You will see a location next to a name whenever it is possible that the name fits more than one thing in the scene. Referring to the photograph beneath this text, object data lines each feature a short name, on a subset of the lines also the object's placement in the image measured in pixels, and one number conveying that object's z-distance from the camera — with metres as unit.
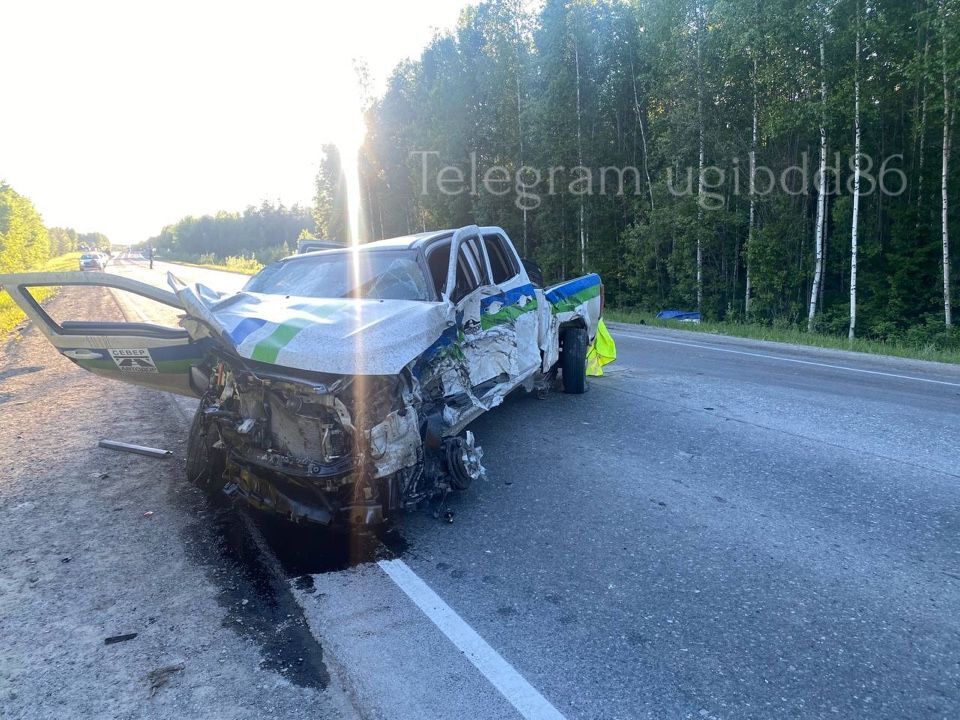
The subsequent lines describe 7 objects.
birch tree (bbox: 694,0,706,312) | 18.50
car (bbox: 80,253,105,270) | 44.72
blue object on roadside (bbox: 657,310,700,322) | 19.78
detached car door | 4.60
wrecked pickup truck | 3.70
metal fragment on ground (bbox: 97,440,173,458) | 5.41
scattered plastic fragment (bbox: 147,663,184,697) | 2.54
